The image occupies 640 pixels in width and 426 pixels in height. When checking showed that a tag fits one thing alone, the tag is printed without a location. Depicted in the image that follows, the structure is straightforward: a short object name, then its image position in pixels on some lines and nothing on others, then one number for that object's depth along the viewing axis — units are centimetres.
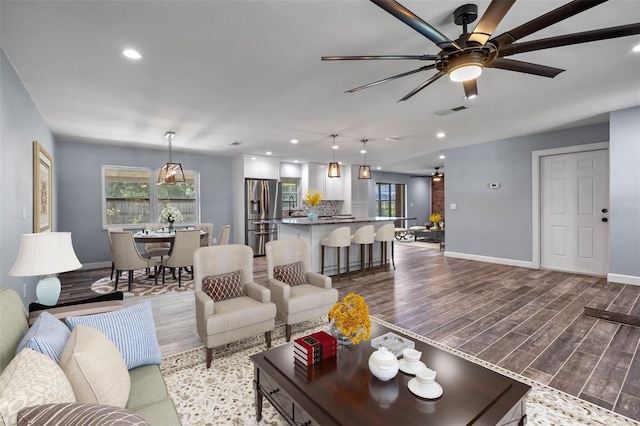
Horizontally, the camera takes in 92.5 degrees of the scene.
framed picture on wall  376
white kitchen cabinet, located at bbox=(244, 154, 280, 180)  770
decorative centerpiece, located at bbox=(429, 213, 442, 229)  1012
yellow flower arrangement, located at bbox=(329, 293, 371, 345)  181
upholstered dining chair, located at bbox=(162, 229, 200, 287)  482
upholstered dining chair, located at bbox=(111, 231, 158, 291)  462
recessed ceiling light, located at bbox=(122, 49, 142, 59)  262
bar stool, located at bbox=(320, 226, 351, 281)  505
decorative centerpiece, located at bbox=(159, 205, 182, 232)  559
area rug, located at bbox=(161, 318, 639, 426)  191
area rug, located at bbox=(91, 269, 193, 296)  466
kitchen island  527
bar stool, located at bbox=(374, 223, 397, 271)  568
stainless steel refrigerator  772
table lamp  194
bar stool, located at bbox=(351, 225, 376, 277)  538
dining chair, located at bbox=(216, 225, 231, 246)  554
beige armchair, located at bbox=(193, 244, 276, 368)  250
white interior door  525
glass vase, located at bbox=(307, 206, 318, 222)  578
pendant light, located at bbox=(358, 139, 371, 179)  611
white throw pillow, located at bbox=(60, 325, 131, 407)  115
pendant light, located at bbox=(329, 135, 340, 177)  558
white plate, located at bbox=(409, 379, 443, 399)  144
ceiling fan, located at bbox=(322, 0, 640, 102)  154
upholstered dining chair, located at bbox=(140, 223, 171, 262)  555
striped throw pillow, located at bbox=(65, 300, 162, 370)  166
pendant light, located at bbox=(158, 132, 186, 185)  528
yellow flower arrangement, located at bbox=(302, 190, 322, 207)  598
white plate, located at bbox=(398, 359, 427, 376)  162
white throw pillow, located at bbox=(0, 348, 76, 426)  80
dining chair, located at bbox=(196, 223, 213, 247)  616
